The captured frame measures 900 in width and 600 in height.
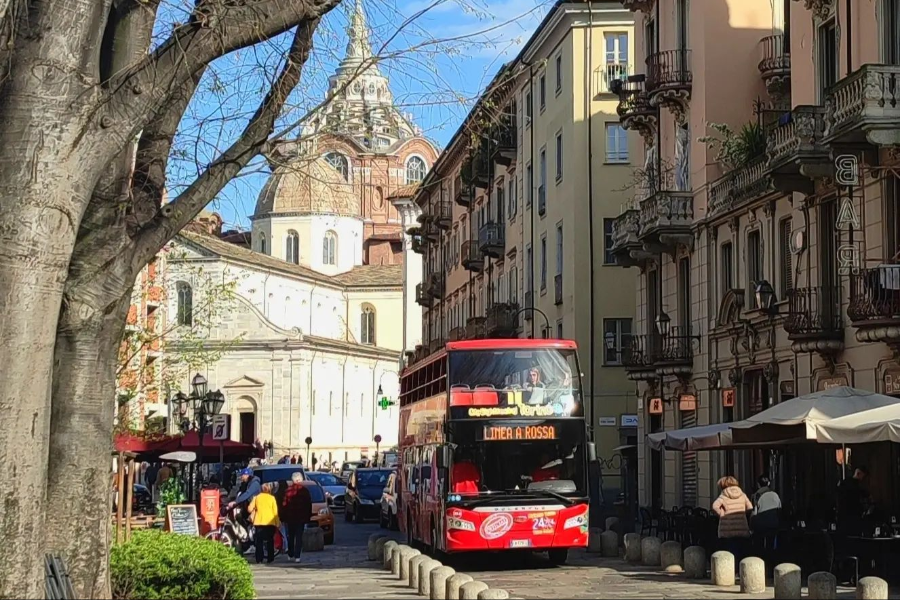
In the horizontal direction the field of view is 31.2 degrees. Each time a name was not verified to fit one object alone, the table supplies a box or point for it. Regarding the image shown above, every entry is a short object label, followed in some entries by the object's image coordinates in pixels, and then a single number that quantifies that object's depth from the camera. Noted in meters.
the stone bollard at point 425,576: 20.39
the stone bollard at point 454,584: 18.31
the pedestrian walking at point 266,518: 28.55
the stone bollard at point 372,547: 28.84
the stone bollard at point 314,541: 33.62
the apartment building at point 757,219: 27.08
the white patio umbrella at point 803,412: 21.91
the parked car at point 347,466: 84.14
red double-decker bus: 24.98
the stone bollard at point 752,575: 19.72
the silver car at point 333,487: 60.47
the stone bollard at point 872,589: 16.94
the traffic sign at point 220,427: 39.78
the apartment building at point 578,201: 50.38
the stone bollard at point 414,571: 21.59
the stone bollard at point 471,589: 17.56
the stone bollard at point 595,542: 29.53
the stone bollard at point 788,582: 18.42
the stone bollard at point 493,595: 16.17
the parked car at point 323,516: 36.81
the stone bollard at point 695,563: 22.75
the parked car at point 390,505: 43.06
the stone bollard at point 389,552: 25.10
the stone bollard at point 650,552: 25.50
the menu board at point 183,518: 28.08
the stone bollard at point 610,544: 29.02
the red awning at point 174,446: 39.97
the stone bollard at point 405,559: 22.78
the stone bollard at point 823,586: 17.50
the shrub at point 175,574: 15.05
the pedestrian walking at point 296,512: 29.38
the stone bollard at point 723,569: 21.08
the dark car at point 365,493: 50.47
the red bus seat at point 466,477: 25.23
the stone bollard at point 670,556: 24.23
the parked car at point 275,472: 41.50
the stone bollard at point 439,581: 19.20
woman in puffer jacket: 23.22
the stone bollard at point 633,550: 26.62
